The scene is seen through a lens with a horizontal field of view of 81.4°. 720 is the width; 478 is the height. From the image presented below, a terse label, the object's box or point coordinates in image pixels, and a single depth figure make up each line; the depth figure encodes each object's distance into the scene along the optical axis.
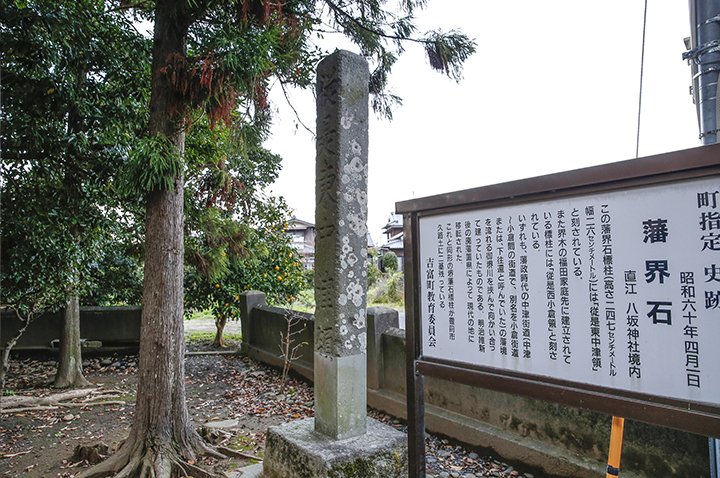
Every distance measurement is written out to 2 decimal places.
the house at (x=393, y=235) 27.74
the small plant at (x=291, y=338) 7.02
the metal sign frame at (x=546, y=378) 1.53
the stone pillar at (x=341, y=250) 2.77
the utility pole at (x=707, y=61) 2.82
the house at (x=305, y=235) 34.69
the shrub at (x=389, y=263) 23.16
